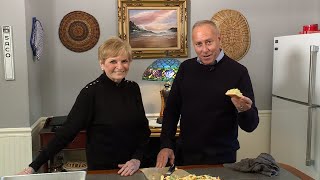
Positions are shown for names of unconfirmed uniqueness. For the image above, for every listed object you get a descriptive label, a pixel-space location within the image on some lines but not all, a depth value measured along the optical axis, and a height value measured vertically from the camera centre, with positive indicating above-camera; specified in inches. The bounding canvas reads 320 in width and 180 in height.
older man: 71.6 -8.1
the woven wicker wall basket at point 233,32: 133.0 +14.6
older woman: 63.2 -9.8
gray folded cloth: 58.9 -17.6
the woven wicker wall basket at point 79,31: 126.0 +14.3
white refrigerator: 106.0 -12.1
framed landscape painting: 127.9 +16.3
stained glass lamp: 106.4 -0.5
